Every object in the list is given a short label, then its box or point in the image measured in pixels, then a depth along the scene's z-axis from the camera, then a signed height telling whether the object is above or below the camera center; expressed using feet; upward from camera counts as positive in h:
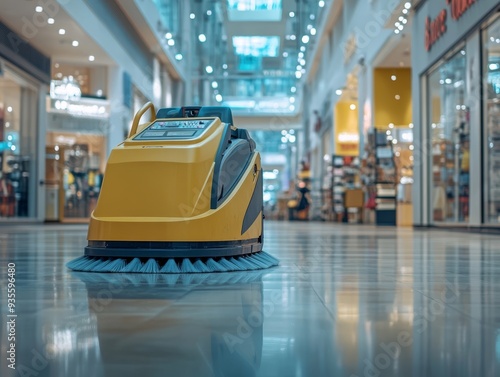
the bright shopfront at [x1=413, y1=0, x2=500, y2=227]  38.81 +5.23
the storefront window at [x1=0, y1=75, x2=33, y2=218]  61.41 +3.57
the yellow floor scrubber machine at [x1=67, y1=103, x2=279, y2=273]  13.48 -0.17
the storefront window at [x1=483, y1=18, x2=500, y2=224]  38.09 +4.14
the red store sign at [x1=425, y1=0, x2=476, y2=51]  41.63 +10.96
